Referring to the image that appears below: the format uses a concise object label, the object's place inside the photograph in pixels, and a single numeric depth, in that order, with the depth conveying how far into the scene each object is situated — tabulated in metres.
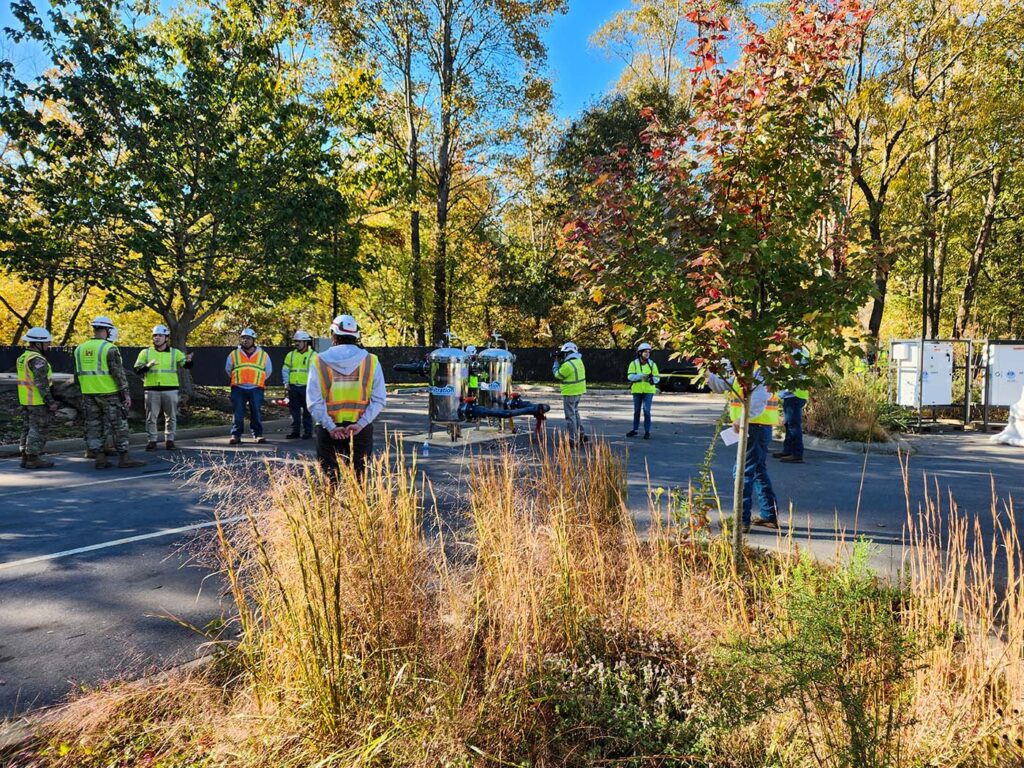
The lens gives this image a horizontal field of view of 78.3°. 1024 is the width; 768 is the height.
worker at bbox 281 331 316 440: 12.40
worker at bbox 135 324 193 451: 10.83
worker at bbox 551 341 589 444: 10.95
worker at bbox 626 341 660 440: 12.50
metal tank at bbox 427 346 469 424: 11.74
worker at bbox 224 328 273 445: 11.66
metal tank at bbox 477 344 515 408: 12.22
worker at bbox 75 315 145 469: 9.11
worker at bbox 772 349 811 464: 9.88
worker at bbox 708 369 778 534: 5.82
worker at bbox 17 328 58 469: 9.04
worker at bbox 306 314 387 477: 5.27
